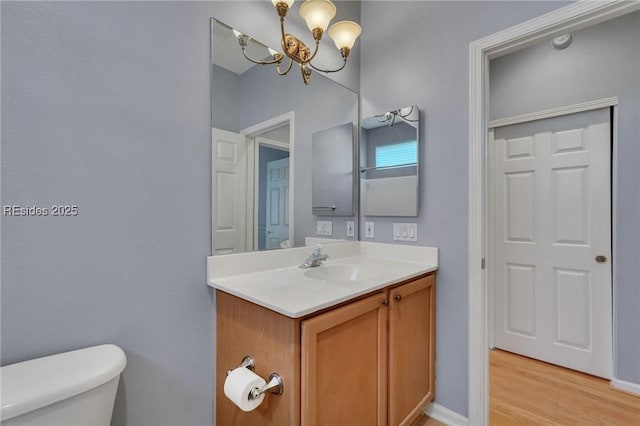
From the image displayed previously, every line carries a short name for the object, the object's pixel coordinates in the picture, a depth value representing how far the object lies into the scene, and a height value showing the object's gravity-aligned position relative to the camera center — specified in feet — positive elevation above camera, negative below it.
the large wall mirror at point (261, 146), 4.29 +1.14
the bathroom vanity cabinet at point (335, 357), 3.03 -1.83
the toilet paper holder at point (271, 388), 3.00 -1.90
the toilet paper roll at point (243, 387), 2.92 -1.84
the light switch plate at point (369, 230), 6.43 -0.39
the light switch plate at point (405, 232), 5.74 -0.39
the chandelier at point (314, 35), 4.34 +2.97
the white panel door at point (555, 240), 6.64 -0.71
